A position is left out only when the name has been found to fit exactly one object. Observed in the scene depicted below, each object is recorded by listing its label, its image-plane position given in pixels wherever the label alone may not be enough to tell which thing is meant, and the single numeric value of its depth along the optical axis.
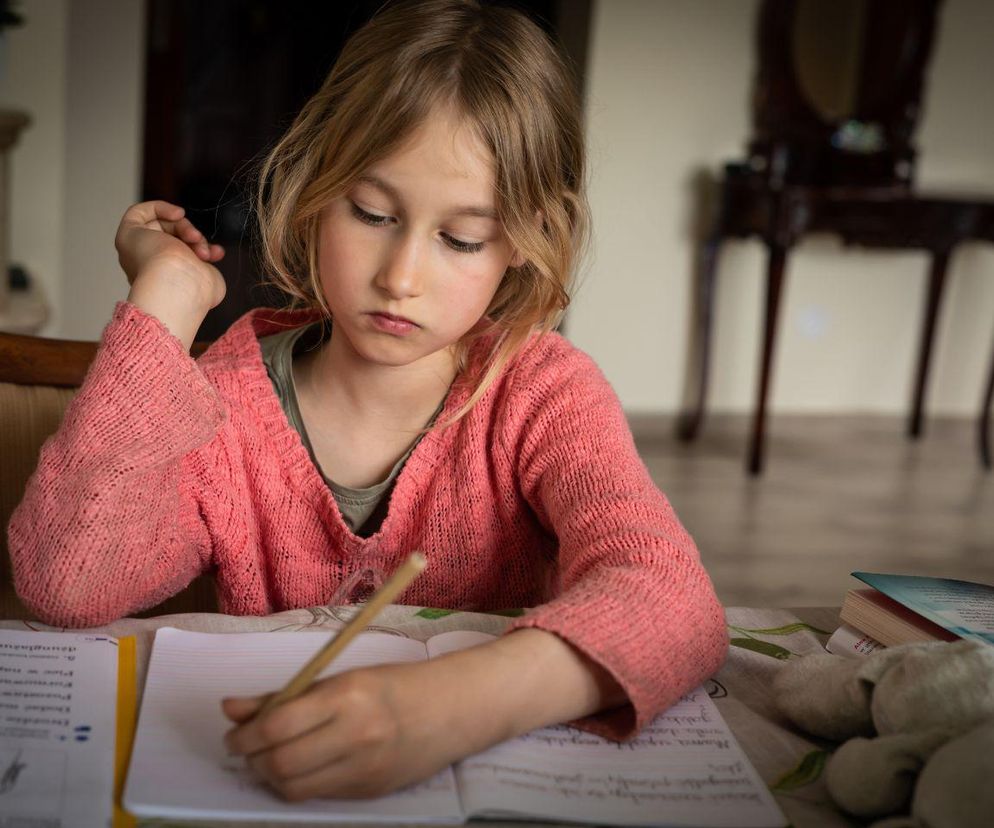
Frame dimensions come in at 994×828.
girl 0.71
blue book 0.73
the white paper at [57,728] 0.55
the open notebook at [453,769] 0.57
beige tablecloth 0.63
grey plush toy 0.54
